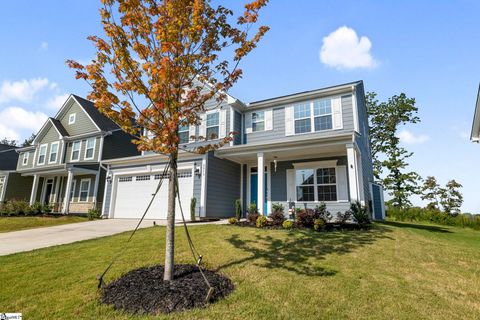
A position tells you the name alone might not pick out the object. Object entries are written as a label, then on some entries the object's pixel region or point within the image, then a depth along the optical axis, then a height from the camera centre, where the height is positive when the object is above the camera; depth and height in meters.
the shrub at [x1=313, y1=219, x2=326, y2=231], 8.44 -0.73
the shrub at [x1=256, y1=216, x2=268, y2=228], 9.02 -0.70
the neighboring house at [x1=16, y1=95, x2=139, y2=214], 16.98 +3.65
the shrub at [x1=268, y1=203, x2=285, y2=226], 9.31 -0.55
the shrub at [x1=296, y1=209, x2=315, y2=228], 8.98 -0.57
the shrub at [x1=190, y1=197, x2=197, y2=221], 11.15 -0.26
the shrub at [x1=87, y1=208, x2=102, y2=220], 14.15 -0.76
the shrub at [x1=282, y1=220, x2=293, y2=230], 8.71 -0.77
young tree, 3.94 +2.35
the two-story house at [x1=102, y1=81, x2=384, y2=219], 11.55 +1.97
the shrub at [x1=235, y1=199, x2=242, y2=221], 11.08 -0.26
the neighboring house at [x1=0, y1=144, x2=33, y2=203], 20.80 +1.21
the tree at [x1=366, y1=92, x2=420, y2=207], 23.41 +6.02
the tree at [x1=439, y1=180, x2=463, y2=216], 21.42 +0.64
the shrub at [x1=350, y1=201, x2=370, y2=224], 8.74 -0.33
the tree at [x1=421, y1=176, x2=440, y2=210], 22.53 +1.37
